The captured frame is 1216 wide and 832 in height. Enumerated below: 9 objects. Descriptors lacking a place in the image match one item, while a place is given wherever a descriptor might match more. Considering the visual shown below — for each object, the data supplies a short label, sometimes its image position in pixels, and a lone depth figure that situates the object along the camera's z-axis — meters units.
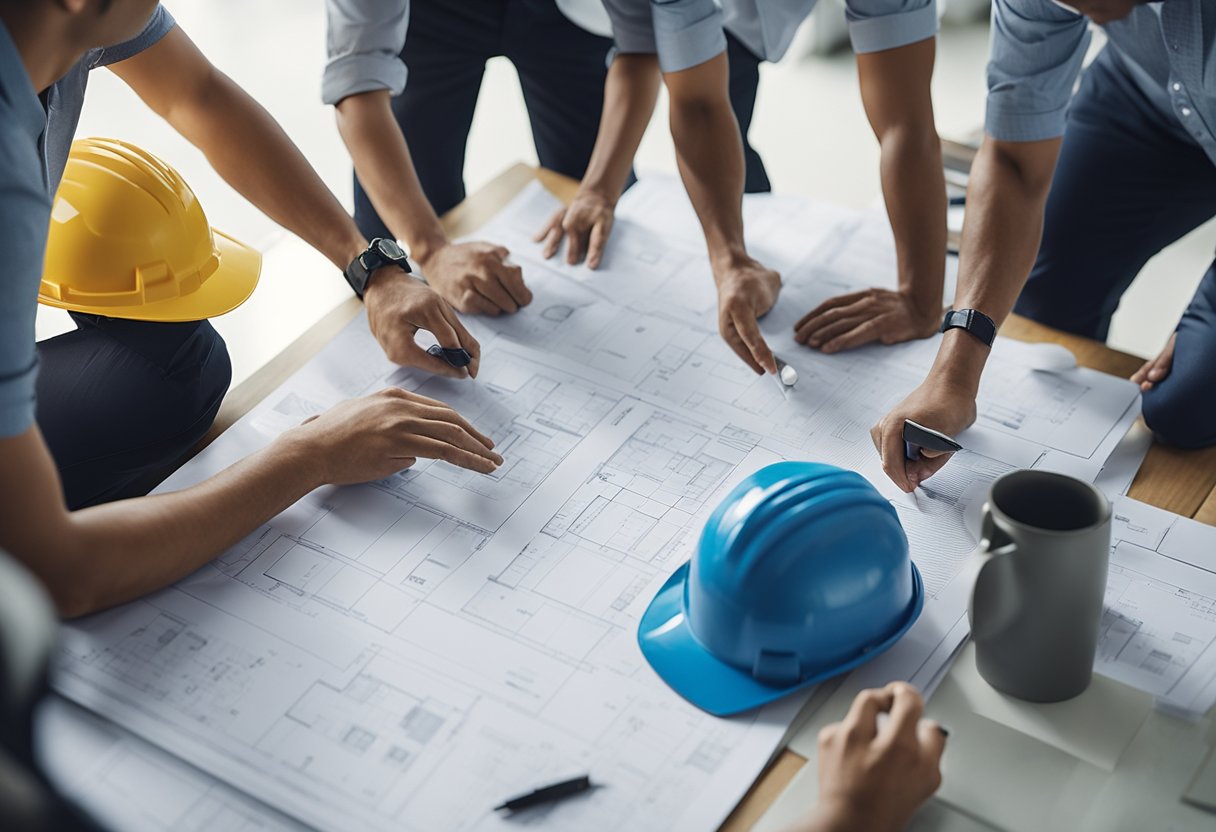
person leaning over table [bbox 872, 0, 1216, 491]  1.25
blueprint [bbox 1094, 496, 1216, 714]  0.97
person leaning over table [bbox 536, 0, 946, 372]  1.44
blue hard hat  0.91
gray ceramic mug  0.86
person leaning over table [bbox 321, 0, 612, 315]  1.56
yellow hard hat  1.20
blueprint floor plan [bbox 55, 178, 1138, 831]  0.92
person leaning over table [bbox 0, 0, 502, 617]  0.91
